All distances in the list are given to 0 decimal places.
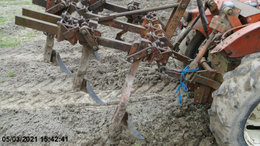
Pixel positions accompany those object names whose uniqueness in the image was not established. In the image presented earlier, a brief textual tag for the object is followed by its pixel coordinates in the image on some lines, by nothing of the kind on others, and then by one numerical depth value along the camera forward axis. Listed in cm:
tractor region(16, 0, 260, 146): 190
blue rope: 249
